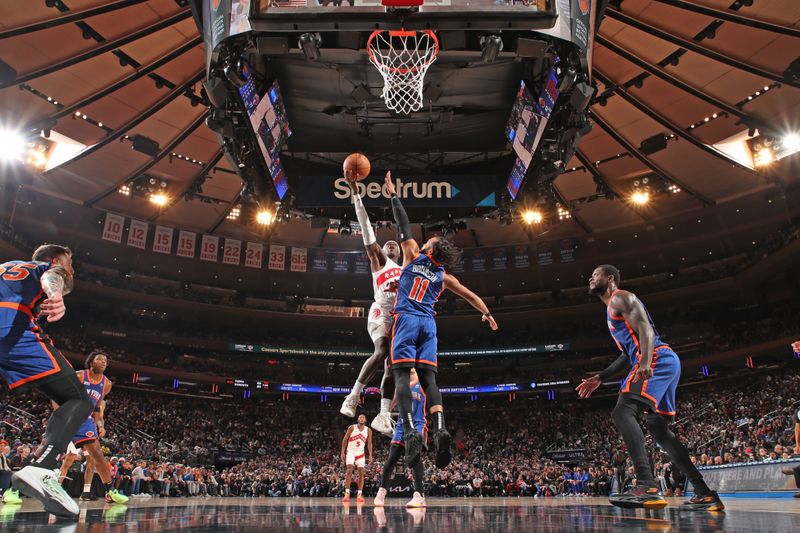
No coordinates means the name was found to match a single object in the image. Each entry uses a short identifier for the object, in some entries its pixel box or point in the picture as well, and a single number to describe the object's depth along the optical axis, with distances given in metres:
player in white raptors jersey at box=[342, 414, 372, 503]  12.71
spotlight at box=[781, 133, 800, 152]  17.44
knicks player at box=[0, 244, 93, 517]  4.10
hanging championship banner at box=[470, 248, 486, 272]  32.94
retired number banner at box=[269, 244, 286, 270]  32.12
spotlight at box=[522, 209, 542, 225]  20.50
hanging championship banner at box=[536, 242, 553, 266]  32.09
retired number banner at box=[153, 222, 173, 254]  29.48
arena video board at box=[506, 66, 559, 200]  9.91
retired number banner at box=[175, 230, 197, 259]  29.89
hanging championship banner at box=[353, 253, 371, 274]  33.91
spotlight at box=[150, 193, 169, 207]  22.25
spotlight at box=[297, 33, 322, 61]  8.27
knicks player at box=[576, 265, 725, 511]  4.79
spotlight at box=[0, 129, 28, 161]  16.47
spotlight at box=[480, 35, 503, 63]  8.30
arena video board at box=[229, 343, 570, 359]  34.31
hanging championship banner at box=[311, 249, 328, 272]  32.81
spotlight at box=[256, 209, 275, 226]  23.30
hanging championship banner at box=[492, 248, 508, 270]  32.75
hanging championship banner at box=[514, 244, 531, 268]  32.59
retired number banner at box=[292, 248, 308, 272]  32.41
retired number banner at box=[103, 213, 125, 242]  28.39
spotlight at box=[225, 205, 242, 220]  25.03
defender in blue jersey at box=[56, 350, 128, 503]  7.25
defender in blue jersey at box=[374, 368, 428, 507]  5.49
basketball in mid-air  6.80
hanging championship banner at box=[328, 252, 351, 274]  33.12
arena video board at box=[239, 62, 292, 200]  9.85
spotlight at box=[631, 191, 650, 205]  22.03
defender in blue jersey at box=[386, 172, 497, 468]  4.94
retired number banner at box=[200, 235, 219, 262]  30.48
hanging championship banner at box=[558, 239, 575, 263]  31.47
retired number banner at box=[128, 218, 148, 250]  29.05
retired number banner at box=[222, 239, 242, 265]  31.34
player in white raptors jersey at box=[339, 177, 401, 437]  6.27
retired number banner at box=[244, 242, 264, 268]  31.81
